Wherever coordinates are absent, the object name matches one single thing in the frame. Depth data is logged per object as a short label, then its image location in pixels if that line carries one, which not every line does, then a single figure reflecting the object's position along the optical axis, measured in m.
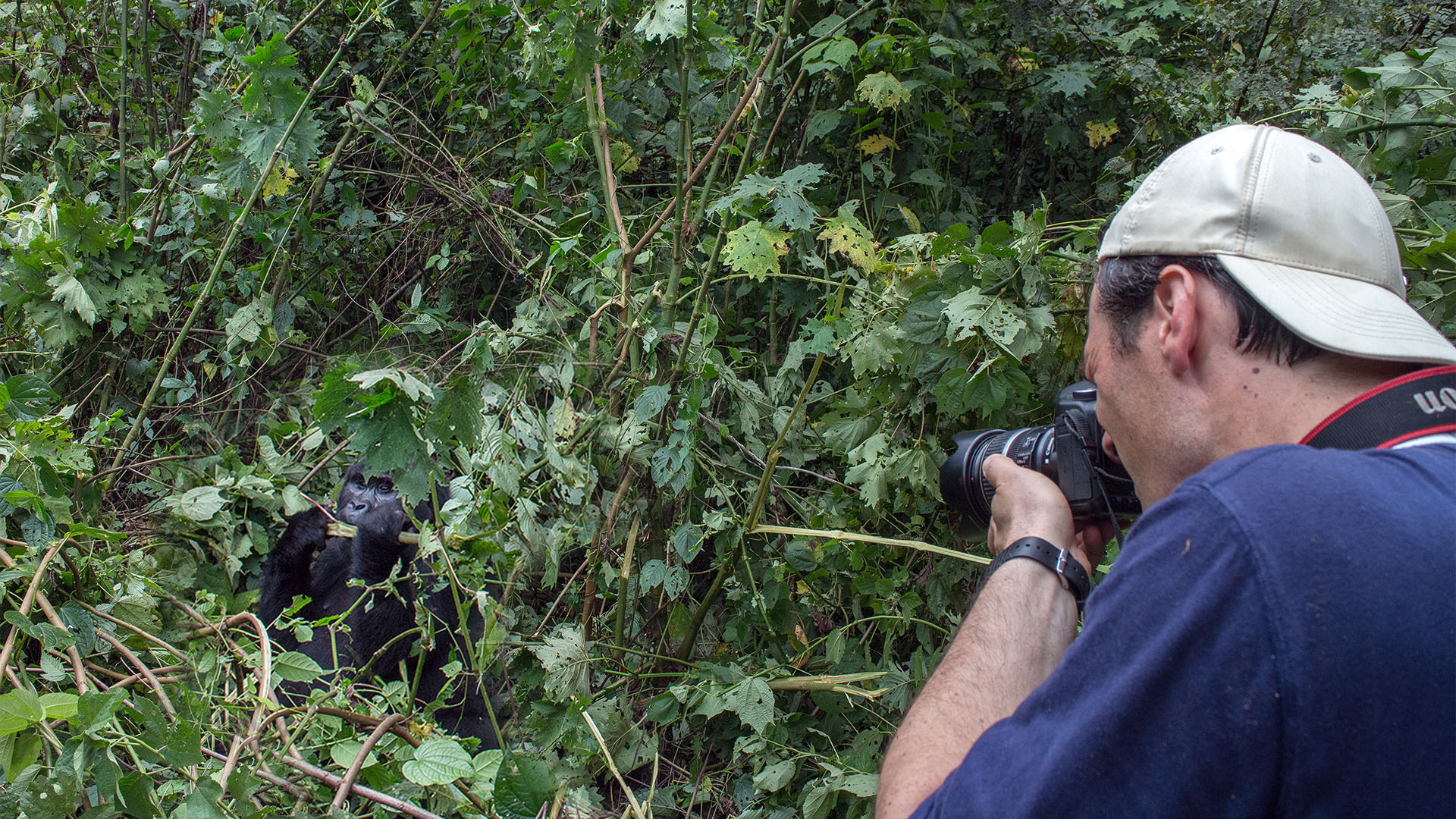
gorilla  2.45
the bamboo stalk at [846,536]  1.57
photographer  0.57
